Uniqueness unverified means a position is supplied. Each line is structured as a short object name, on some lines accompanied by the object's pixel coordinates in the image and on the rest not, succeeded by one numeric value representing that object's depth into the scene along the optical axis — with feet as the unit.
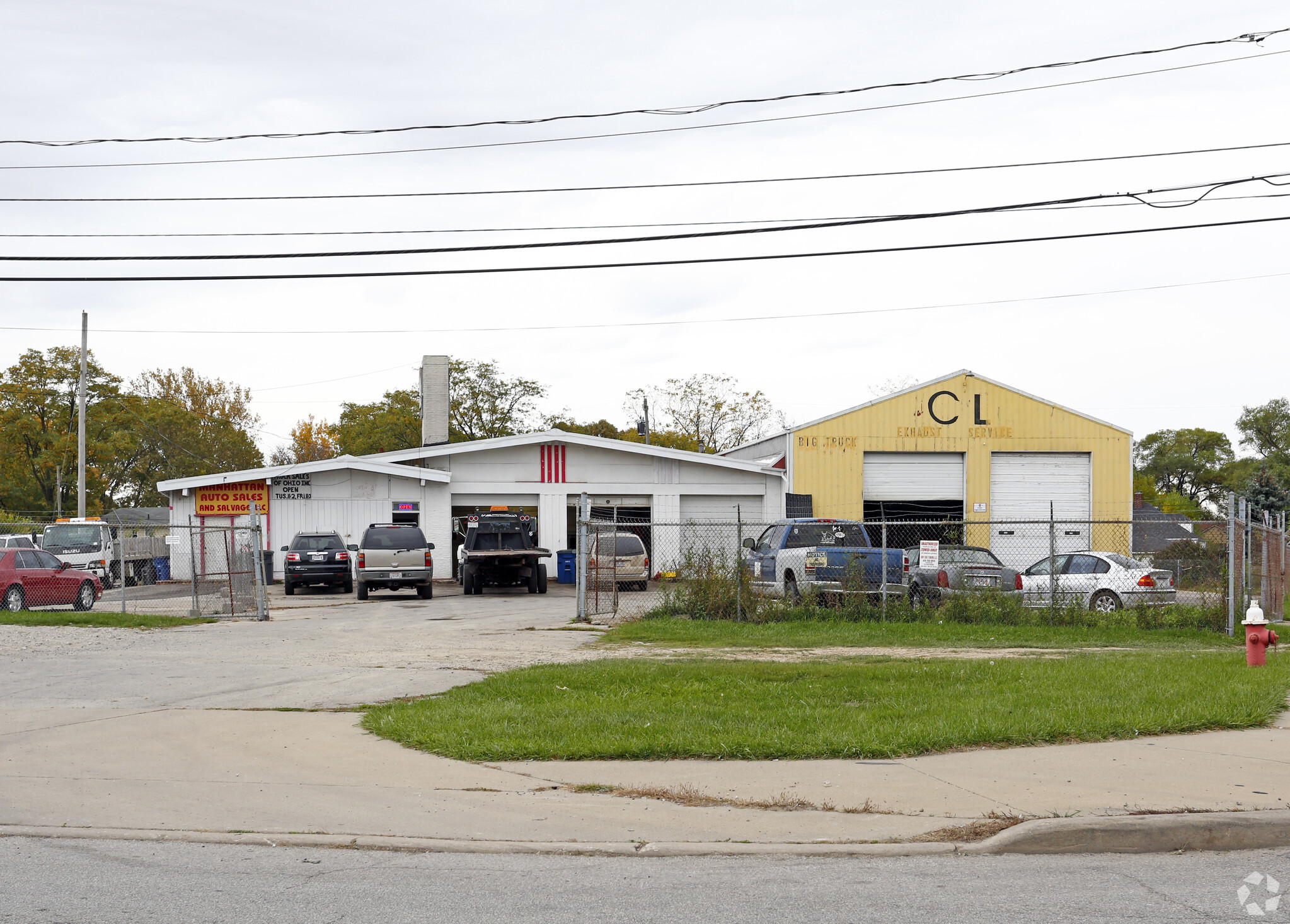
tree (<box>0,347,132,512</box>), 203.92
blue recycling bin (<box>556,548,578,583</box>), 111.04
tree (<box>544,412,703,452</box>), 248.32
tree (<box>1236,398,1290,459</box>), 303.48
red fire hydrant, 40.47
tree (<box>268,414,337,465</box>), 280.72
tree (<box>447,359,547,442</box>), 239.71
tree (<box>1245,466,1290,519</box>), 166.30
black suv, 96.27
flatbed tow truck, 91.97
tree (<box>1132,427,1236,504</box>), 338.34
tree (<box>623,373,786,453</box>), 255.50
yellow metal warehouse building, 125.29
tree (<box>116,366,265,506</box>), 217.56
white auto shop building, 112.06
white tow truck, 105.50
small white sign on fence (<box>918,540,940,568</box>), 61.05
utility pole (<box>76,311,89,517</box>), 138.92
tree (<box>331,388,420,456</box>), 237.86
